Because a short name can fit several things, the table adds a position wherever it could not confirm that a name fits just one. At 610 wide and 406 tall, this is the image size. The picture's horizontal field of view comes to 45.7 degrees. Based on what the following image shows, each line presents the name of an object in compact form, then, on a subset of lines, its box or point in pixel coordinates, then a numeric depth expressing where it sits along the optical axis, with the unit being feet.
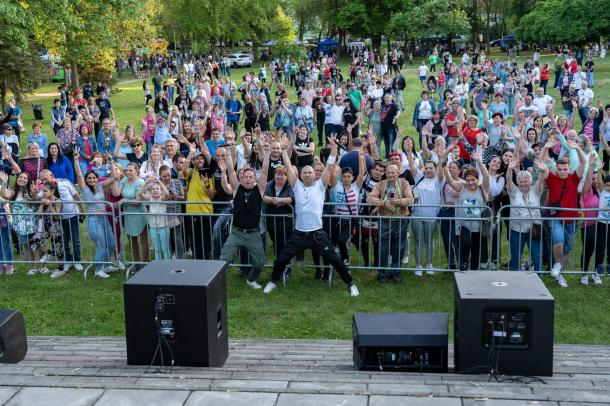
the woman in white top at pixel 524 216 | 31.86
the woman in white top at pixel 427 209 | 33.40
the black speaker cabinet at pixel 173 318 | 20.04
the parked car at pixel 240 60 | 193.57
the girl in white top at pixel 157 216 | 33.91
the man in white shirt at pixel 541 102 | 59.75
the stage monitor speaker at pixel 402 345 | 20.36
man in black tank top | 31.32
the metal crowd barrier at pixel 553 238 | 31.65
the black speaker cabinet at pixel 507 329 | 18.89
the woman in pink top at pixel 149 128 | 60.38
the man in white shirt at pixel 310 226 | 30.99
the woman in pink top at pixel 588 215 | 31.86
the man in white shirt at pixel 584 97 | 65.49
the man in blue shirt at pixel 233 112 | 73.92
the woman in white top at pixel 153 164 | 38.27
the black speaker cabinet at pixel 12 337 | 21.25
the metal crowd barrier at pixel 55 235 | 34.76
